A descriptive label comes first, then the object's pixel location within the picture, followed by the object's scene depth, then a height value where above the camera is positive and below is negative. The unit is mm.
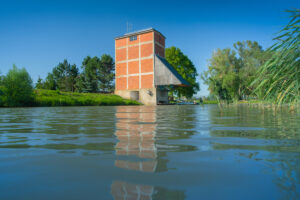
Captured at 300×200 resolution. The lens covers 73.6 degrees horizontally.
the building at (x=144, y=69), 29859 +5136
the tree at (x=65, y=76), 59594 +8281
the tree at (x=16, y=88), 18203 +1352
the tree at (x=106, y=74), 54656 +7734
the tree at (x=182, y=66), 39238 +7107
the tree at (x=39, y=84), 59091 +5603
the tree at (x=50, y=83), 55075 +5622
